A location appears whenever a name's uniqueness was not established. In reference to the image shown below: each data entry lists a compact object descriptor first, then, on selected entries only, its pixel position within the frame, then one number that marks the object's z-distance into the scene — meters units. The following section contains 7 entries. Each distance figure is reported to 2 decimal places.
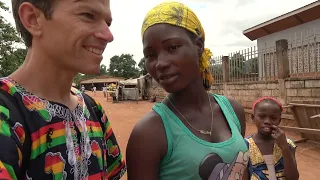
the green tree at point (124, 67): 47.64
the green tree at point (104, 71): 54.24
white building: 5.92
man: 0.67
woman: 0.93
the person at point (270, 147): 1.70
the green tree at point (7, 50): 8.04
